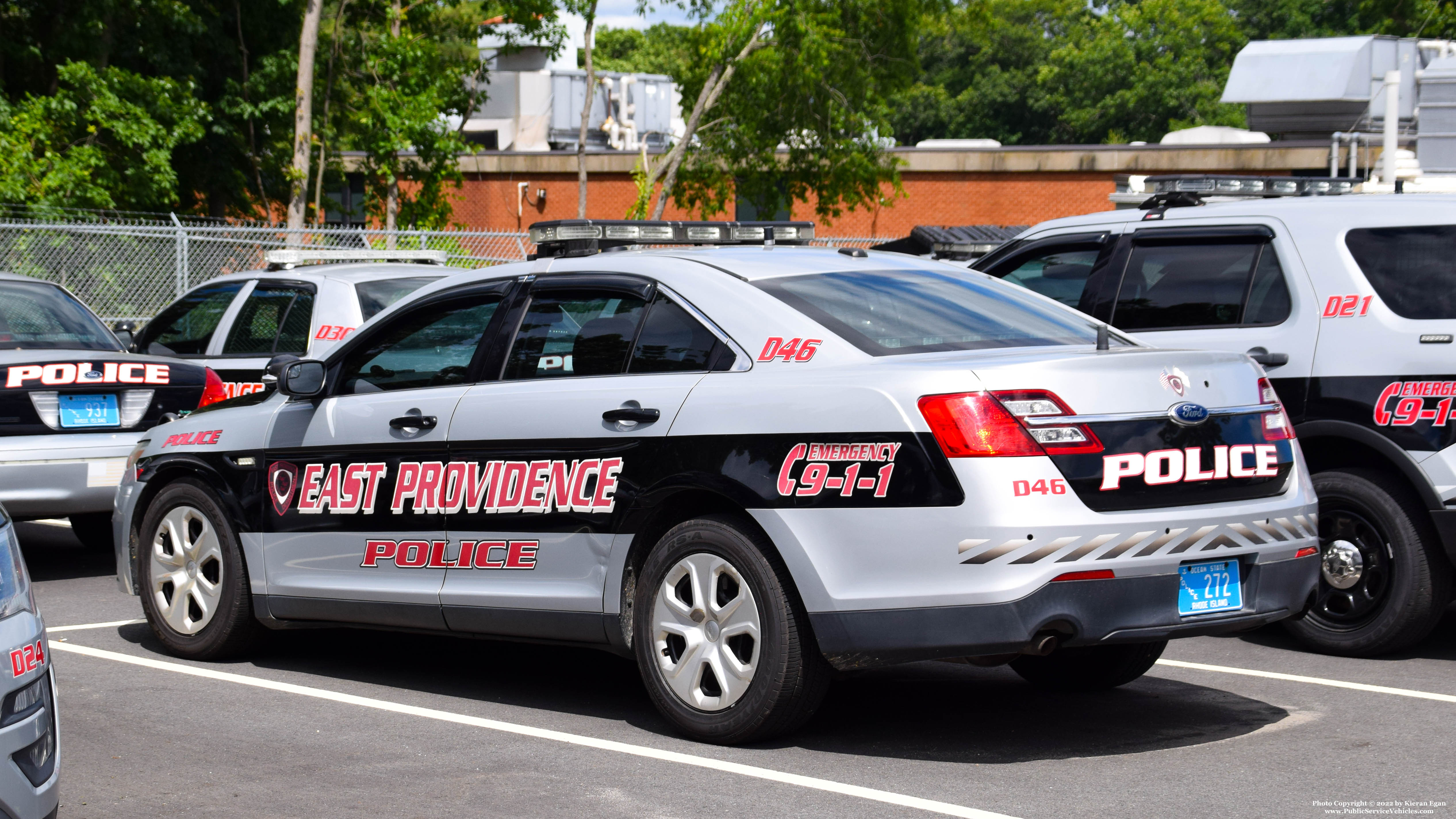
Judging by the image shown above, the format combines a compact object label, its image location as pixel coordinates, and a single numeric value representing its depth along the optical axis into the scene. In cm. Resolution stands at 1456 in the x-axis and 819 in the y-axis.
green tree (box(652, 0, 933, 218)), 2628
